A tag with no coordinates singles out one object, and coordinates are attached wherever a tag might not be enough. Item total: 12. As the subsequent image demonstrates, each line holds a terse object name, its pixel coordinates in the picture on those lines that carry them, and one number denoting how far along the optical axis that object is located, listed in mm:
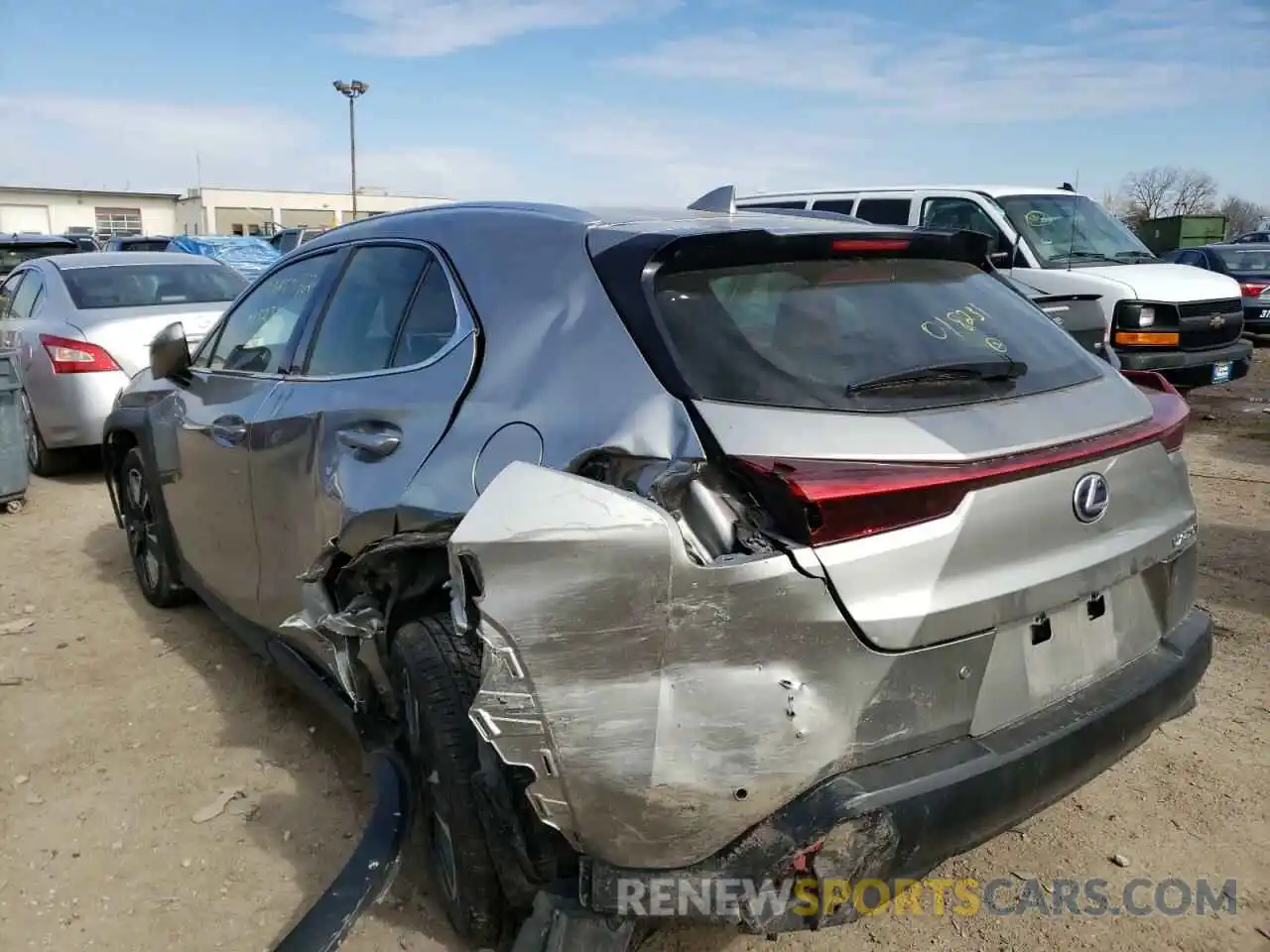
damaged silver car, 1851
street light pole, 31688
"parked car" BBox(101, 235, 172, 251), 20406
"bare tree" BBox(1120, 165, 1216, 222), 50625
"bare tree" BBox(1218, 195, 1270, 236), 67362
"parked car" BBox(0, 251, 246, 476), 7363
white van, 8516
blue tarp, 19625
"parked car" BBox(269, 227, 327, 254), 21422
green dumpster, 28359
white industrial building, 56562
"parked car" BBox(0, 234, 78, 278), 13914
